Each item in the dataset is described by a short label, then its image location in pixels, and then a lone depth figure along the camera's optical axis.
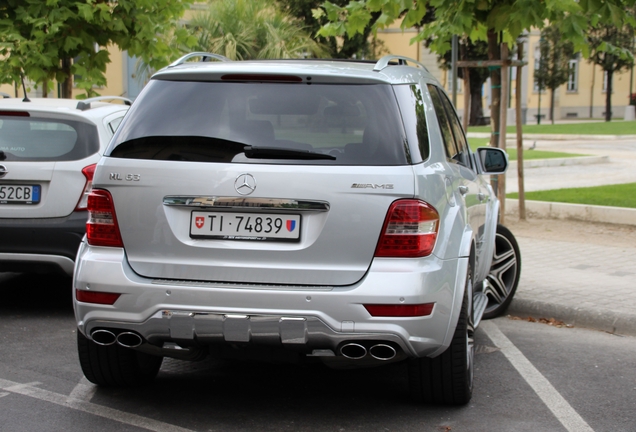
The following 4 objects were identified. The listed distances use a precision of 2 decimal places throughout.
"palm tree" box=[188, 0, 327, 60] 24.23
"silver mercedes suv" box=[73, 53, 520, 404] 4.01
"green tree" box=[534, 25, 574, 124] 57.25
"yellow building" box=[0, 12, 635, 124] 60.41
